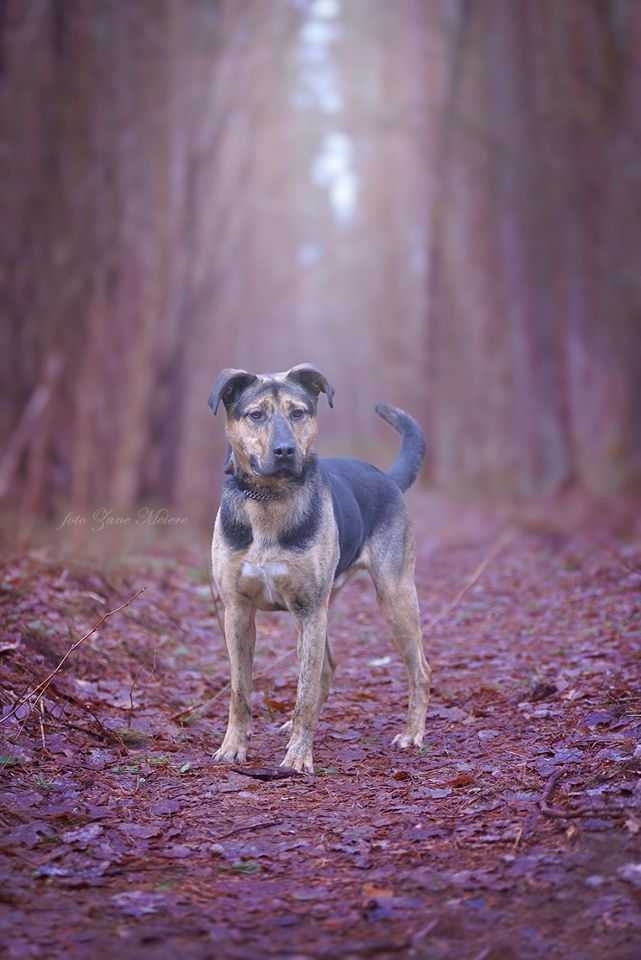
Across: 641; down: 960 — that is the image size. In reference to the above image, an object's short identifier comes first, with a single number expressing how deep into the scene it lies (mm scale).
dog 5602
